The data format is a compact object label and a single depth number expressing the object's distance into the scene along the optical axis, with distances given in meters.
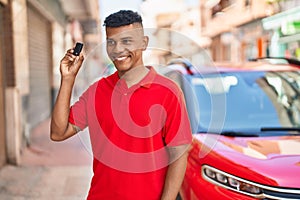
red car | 2.83
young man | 1.94
